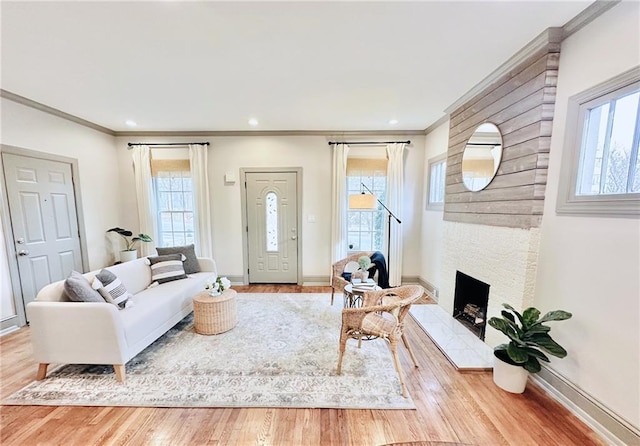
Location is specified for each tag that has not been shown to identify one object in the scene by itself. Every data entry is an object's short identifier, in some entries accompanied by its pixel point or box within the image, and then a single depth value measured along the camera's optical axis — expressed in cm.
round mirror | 243
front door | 442
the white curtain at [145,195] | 430
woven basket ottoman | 271
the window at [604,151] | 148
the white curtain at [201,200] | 430
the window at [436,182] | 380
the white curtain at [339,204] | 424
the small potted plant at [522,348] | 174
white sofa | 198
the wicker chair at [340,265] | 345
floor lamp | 363
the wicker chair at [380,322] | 195
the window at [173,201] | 441
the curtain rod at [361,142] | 422
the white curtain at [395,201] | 419
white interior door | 293
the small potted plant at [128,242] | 416
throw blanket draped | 342
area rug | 186
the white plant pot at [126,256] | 420
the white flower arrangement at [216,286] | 276
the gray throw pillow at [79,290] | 207
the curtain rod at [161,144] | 430
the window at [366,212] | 431
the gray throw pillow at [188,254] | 347
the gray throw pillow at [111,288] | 231
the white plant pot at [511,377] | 192
